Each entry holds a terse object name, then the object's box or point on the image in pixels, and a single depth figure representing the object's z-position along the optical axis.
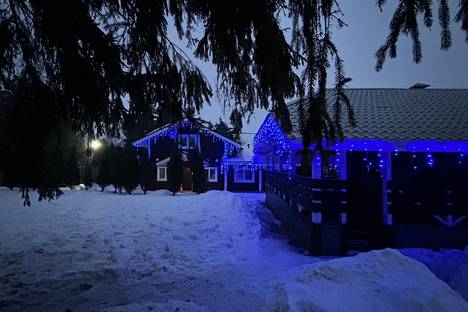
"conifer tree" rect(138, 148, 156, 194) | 23.80
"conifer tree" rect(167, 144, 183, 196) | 23.12
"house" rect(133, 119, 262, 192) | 26.98
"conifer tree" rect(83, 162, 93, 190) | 26.45
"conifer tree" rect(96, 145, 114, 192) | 24.72
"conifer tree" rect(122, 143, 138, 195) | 23.59
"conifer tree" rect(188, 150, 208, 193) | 24.03
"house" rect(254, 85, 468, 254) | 7.83
